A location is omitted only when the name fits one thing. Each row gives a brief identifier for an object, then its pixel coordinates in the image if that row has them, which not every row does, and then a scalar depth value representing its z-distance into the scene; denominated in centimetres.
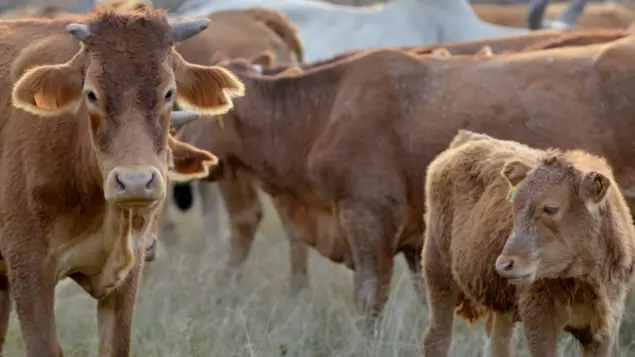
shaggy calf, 1021
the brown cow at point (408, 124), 1534
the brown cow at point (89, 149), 1001
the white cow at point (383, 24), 2675
